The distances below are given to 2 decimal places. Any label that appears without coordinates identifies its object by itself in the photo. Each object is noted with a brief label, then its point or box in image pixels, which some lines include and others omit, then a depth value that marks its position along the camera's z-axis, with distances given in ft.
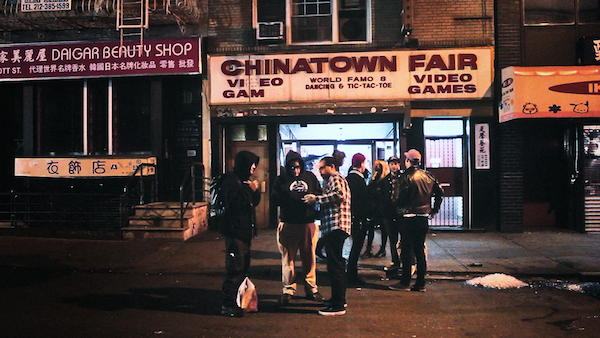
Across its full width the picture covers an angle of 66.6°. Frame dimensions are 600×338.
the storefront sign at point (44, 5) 36.99
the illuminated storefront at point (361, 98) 37.24
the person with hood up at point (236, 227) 17.48
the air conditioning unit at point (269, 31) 38.37
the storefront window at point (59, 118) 41.34
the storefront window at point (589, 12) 37.19
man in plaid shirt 17.54
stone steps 33.73
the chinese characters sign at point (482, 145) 37.45
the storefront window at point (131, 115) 40.29
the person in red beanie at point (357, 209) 22.47
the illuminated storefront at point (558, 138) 33.17
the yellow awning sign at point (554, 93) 33.09
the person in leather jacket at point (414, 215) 21.02
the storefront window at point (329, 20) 39.34
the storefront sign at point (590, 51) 35.63
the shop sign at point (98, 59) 38.96
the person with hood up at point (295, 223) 18.40
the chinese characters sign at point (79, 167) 38.75
